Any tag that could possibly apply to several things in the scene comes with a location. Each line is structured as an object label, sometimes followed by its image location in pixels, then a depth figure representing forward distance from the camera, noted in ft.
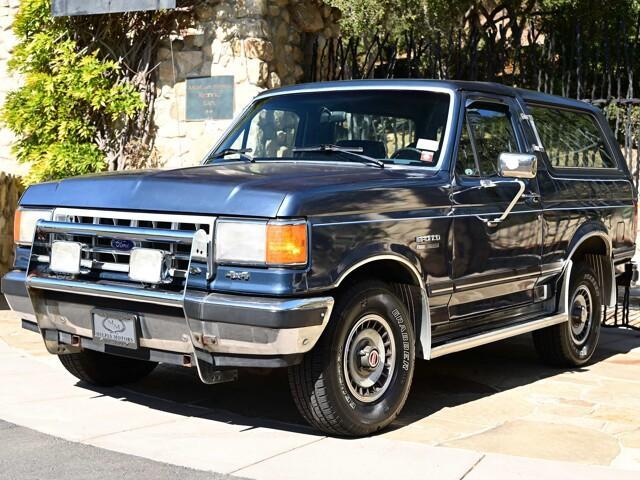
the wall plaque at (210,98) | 34.91
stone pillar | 34.73
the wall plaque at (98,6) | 35.22
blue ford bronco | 15.33
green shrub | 36.55
